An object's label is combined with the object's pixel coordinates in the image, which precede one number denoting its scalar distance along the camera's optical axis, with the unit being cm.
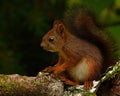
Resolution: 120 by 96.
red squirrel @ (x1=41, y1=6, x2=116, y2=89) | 570
